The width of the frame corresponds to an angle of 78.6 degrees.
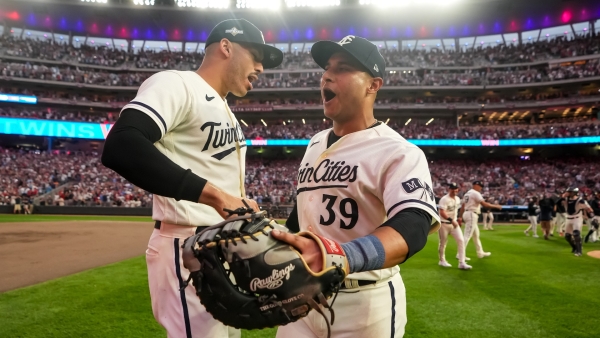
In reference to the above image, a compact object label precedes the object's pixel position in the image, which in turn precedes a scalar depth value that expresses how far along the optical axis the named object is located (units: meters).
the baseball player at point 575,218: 11.66
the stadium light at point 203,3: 45.94
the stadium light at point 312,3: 44.88
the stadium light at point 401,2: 42.59
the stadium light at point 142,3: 45.03
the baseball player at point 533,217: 17.11
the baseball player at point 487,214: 21.09
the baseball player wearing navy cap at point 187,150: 1.65
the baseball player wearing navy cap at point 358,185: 1.82
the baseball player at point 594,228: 15.12
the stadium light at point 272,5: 45.19
